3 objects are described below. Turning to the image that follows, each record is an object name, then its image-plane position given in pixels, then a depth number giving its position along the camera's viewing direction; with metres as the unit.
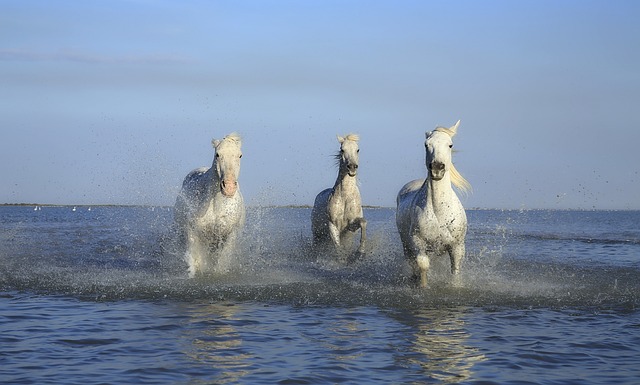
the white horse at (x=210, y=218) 11.70
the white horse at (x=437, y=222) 10.48
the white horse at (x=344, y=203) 14.93
